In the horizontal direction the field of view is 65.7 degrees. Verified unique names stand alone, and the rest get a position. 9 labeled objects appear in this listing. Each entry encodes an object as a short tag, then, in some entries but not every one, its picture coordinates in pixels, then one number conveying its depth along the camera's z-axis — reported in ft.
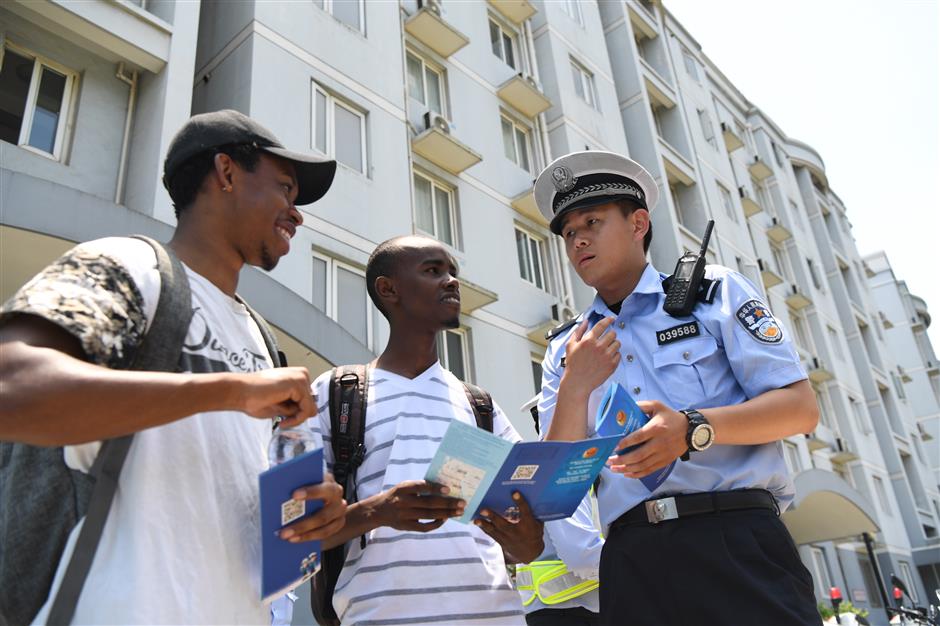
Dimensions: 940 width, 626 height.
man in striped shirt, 7.81
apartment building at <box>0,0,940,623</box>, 27.22
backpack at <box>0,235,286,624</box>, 4.81
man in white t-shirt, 4.61
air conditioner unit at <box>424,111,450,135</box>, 42.81
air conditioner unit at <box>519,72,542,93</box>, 51.67
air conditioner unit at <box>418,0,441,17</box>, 44.80
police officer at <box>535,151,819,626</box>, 7.19
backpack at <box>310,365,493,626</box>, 8.77
